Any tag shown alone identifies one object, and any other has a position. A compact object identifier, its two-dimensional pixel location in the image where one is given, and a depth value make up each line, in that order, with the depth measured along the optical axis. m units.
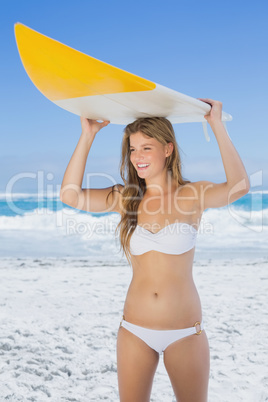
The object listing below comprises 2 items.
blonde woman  2.05
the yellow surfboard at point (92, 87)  1.97
